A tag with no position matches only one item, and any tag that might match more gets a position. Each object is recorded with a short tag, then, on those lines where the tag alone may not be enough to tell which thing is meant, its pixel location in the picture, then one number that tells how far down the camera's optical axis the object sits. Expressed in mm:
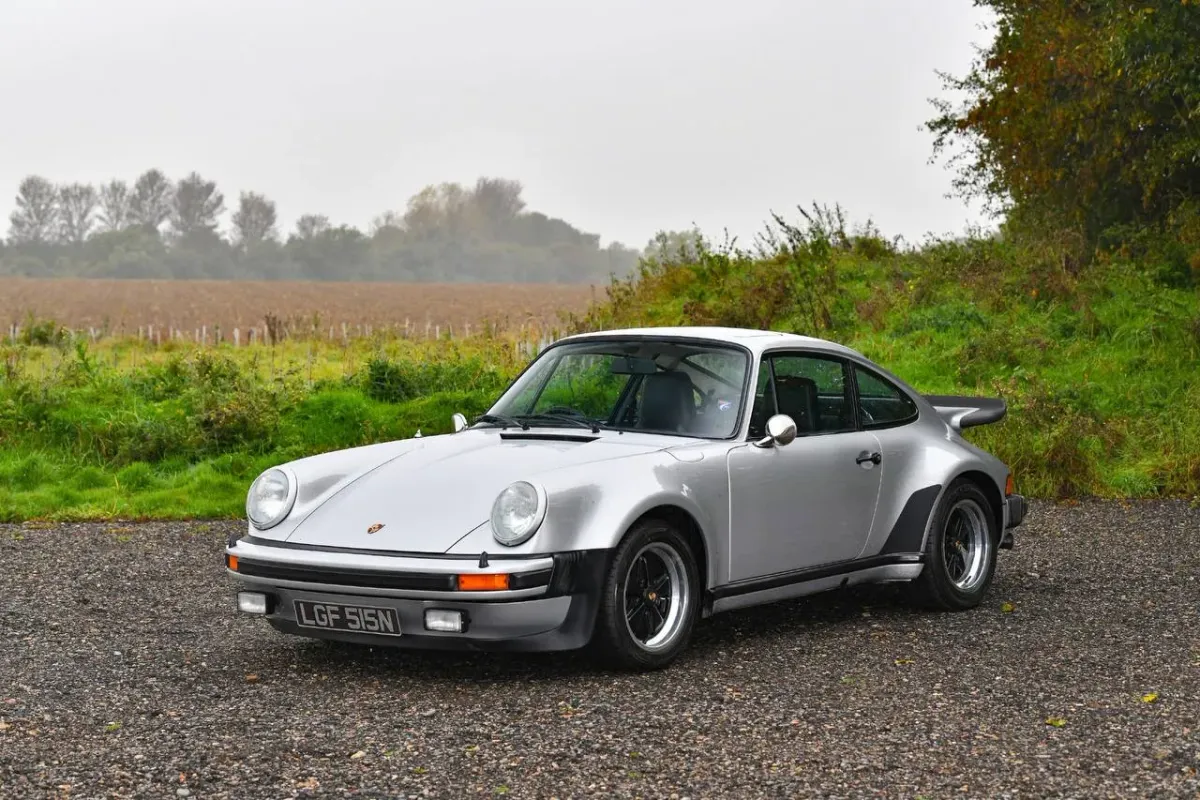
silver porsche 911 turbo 5957
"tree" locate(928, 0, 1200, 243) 18781
